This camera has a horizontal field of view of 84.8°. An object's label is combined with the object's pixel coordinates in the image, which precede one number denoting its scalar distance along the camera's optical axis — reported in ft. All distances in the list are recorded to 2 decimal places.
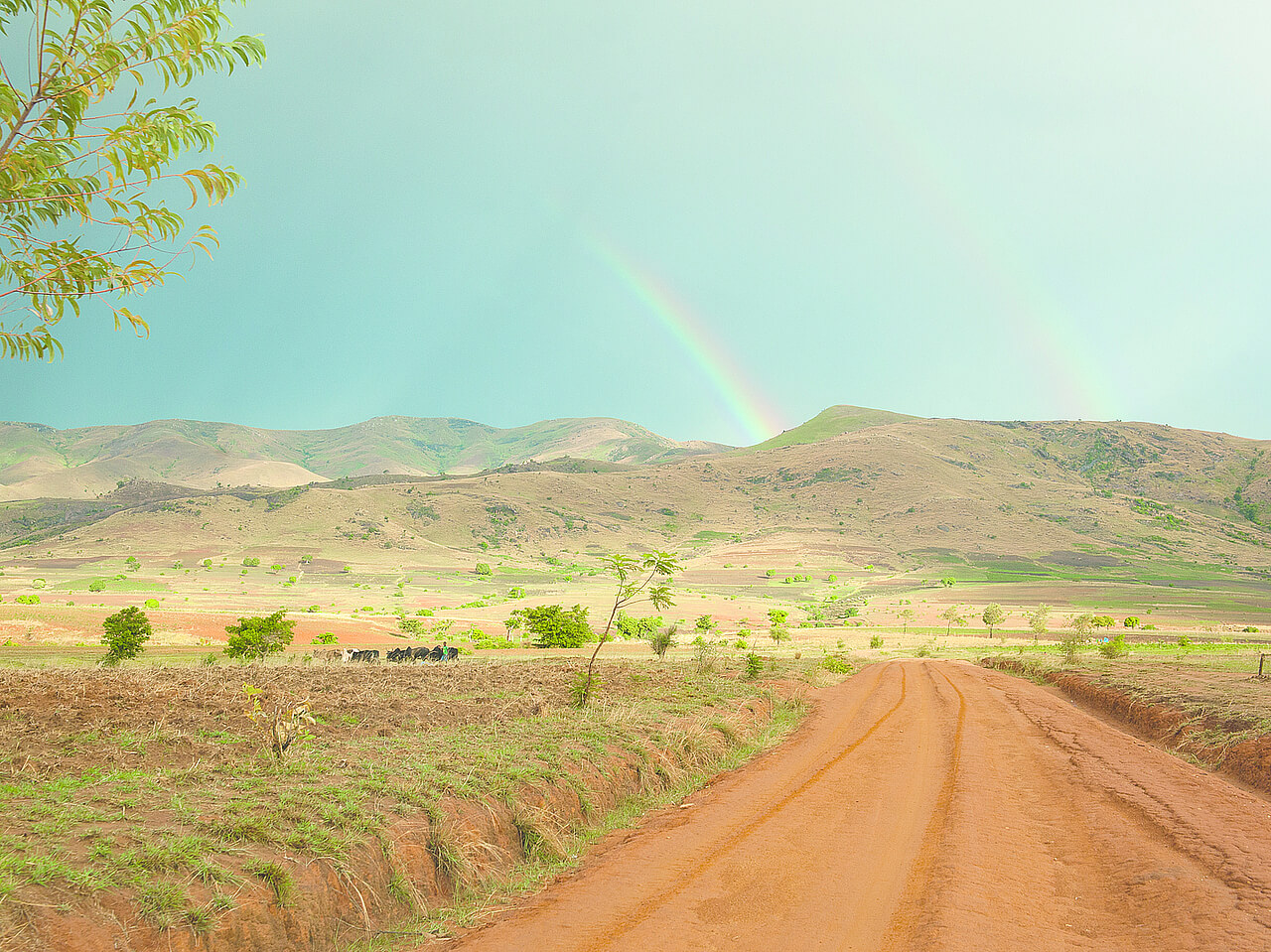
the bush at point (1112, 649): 140.46
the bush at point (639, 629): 200.87
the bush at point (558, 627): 169.27
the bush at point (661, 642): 122.82
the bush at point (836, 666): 115.24
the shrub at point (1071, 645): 130.21
